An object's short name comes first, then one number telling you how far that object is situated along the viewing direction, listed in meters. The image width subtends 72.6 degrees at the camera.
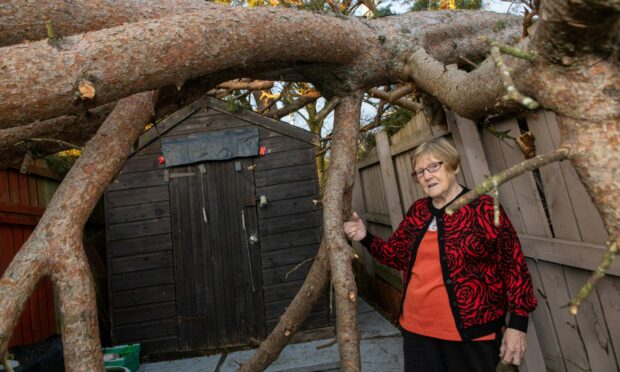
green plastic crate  4.85
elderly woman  1.96
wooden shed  5.74
